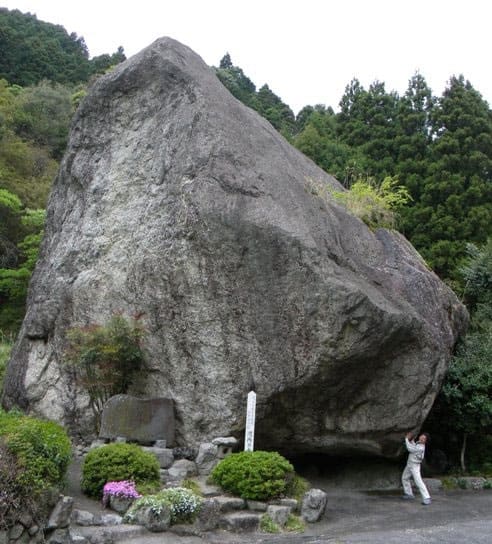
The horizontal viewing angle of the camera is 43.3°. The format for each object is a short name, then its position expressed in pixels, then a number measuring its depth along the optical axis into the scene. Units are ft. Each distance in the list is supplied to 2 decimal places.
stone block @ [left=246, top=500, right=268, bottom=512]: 33.96
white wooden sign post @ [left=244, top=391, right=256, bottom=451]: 37.81
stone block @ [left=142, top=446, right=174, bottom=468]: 38.29
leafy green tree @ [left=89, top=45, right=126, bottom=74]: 184.96
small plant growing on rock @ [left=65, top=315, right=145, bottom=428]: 42.75
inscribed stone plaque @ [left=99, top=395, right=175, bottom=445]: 40.19
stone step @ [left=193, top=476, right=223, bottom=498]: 34.83
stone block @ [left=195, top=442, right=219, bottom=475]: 38.70
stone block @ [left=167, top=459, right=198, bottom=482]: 36.86
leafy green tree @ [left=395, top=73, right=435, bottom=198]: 97.14
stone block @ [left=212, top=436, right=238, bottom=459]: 39.63
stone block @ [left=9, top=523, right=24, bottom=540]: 25.48
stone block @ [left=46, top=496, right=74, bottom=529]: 27.17
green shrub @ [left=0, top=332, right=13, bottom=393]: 66.99
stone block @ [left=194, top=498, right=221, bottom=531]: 31.17
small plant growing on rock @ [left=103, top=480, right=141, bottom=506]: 32.01
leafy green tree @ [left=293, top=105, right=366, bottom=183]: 100.58
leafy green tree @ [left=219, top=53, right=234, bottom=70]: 220.43
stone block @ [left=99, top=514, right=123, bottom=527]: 29.73
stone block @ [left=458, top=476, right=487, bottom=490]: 52.54
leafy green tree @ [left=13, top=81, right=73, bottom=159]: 135.03
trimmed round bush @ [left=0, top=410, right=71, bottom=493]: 26.58
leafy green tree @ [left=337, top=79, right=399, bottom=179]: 104.37
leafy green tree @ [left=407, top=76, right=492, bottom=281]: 87.81
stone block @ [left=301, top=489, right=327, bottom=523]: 34.60
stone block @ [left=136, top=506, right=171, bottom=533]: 29.76
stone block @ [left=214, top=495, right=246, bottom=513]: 33.27
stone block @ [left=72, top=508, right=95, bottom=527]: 29.31
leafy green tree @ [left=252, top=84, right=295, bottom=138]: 144.24
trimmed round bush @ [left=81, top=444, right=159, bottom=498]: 33.81
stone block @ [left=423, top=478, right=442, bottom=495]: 49.93
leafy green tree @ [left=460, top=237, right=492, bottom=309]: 68.28
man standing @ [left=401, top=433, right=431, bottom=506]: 42.52
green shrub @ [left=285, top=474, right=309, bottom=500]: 36.47
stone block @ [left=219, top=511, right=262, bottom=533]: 32.04
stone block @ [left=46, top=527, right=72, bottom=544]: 26.91
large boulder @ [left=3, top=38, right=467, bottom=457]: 41.01
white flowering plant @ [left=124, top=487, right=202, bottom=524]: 30.19
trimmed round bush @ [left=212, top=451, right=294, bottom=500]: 34.35
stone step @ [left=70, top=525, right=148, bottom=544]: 27.61
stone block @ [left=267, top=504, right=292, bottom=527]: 32.83
